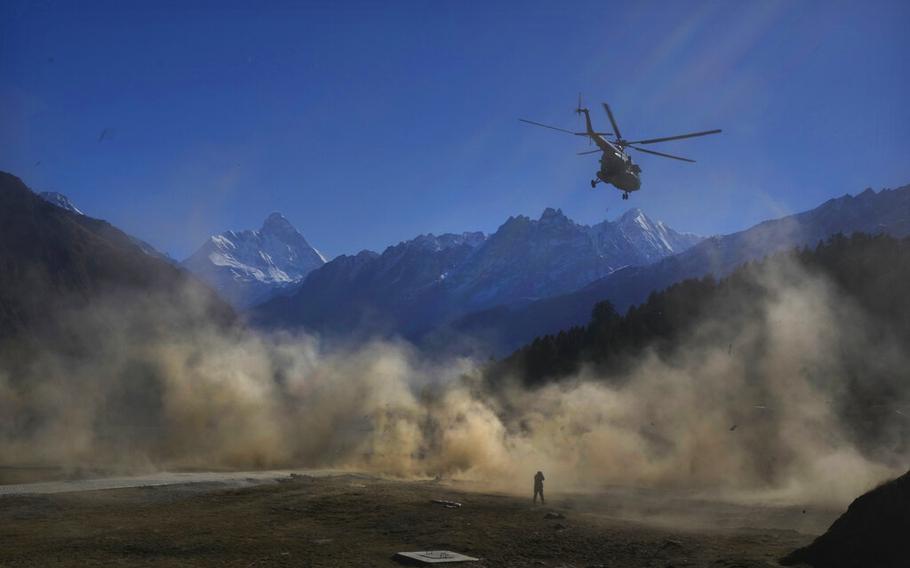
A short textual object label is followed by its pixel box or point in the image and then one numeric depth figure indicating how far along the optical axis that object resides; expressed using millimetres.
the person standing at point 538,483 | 37906
